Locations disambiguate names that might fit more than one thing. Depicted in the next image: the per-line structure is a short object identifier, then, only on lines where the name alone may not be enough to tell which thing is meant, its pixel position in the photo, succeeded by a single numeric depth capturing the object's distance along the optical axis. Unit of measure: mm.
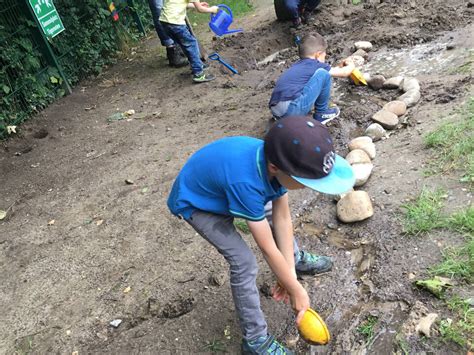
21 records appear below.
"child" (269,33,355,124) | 3625
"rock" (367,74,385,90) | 4438
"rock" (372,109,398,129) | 3711
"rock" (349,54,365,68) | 5156
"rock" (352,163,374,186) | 3043
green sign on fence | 5398
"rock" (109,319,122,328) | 2471
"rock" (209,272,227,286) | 2578
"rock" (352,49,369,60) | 5285
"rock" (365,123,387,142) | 3639
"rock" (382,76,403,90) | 4364
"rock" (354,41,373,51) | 5473
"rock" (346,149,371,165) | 3205
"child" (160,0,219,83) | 5570
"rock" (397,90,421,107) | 3982
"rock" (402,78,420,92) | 4141
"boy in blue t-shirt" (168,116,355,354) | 1462
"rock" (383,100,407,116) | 3871
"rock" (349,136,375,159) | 3355
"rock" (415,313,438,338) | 1972
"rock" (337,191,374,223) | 2744
